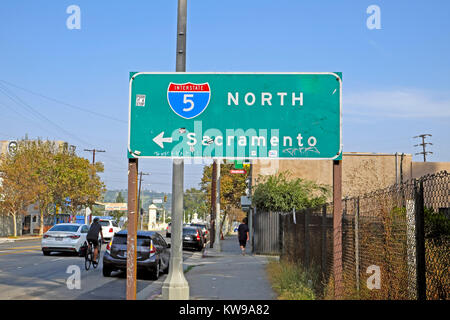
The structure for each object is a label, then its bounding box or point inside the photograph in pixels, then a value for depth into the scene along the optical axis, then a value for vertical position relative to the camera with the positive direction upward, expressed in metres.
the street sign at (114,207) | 87.31 +0.22
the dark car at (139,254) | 17.19 -1.48
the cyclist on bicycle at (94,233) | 19.48 -0.91
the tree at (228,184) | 61.12 +2.95
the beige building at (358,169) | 44.84 +3.53
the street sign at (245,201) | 35.31 +0.61
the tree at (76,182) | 56.59 +2.89
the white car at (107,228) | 39.97 -1.49
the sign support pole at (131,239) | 8.76 -0.49
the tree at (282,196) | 29.56 +0.82
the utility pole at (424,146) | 75.38 +9.34
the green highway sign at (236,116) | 8.84 +1.57
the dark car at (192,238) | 34.09 -1.85
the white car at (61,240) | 24.41 -1.48
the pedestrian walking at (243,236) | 28.88 -1.39
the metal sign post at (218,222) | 33.28 -0.82
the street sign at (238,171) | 31.39 +2.29
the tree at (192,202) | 104.67 +1.70
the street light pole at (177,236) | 9.88 -0.50
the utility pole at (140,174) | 84.19 +5.91
